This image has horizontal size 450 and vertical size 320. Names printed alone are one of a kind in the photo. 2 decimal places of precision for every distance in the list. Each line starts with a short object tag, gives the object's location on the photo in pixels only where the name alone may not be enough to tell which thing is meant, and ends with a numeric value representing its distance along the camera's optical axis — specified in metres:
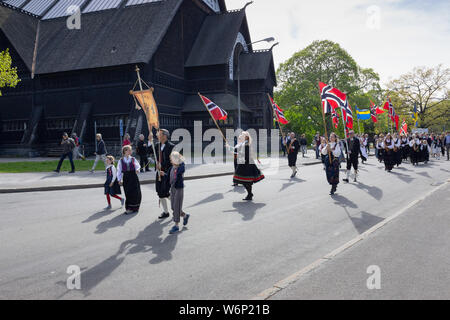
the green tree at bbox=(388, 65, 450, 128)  58.22
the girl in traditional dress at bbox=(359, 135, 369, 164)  24.08
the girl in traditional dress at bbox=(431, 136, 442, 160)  30.89
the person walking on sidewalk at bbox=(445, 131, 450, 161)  27.64
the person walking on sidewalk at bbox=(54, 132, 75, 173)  18.44
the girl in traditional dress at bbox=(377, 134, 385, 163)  22.68
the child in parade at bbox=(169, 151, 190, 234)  7.10
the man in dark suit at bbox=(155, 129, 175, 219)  8.09
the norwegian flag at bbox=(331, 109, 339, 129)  14.19
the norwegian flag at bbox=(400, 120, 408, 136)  26.23
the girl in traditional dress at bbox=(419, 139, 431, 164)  23.70
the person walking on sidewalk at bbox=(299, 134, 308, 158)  32.12
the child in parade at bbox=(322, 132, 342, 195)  11.11
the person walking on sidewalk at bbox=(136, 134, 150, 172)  17.88
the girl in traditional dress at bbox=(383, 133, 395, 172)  18.03
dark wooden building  32.28
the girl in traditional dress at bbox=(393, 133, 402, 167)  19.38
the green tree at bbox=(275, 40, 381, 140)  48.44
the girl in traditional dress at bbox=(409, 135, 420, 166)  22.77
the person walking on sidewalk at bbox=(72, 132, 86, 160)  27.22
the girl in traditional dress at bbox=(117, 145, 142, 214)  8.85
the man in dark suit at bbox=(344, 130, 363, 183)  14.66
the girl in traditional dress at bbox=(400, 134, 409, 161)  23.57
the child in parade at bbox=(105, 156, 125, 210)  9.61
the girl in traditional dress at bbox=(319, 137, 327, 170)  11.85
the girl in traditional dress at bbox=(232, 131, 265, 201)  10.48
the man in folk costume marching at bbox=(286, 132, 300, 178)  16.42
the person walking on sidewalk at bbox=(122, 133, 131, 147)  18.88
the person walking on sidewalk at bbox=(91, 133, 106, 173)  18.19
